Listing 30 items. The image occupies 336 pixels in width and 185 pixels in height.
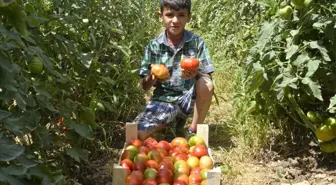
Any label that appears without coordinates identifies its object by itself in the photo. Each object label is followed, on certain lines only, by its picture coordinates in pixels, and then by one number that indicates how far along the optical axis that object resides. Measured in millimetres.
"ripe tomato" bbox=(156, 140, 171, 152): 2957
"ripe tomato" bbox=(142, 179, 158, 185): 2529
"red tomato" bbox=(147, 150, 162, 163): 2803
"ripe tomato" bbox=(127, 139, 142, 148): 2980
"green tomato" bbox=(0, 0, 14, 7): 989
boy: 3406
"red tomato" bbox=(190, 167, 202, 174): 2695
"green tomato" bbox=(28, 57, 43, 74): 2131
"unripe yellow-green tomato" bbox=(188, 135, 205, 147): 3033
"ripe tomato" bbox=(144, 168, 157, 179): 2617
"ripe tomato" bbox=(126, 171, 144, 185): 2531
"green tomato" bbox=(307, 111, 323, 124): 2914
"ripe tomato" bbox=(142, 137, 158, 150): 2985
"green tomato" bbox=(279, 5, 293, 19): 2766
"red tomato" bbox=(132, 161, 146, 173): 2717
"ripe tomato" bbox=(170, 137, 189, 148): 3021
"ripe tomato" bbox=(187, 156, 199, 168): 2789
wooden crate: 2451
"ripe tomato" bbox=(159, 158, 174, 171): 2696
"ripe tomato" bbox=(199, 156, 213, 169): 2736
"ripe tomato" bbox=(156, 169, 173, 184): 2596
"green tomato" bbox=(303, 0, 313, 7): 2641
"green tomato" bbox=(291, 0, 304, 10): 2668
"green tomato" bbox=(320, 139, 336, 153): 2887
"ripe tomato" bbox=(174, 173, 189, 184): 2607
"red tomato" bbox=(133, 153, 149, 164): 2750
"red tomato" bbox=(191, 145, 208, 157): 2865
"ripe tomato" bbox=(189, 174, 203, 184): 2605
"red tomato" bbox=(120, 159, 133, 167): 2703
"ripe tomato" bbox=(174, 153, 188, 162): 2832
